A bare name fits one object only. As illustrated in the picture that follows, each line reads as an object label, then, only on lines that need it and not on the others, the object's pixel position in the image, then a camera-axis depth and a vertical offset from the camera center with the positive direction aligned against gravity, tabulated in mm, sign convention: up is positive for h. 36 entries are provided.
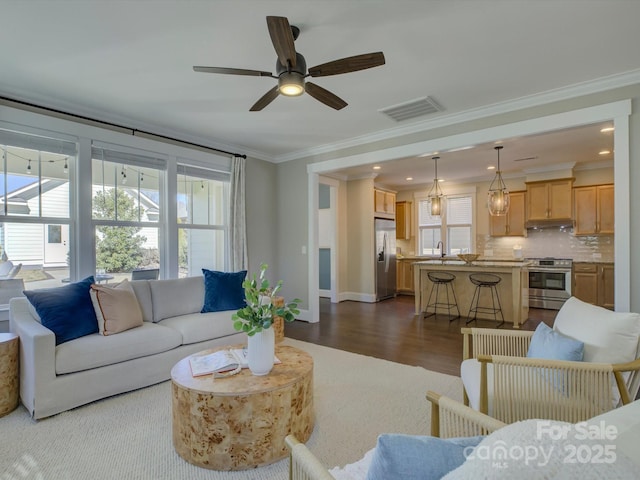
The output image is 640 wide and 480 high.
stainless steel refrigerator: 7473 -430
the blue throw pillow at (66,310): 2689 -571
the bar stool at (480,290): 5364 -895
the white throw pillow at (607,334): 1787 -532
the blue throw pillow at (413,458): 787 -525
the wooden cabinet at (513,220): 7031 +391
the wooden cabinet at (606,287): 5955 -873
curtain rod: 3377 +1366
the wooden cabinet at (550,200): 6414 +744
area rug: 1899 -1284
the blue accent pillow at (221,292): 3848 -602
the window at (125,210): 3998 +380
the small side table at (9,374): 2518 -1005
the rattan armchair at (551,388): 1699 -784
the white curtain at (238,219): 5195 +318
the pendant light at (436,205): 5926 +592
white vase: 2119 -703
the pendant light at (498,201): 5309 +586
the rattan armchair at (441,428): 1042 -707
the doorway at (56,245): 3617 -46
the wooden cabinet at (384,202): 7617 +877
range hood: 6492 +292
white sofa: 2457 -926
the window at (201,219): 4809 +309
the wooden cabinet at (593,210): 6215 +527
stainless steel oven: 6188 -829
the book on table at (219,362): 2174 -833
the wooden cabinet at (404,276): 8336 -920
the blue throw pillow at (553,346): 1832 -610
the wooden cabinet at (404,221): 8758 +464
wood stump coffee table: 1904 -1029
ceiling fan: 2043 +1161
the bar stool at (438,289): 5777 -897
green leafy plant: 2059 -457
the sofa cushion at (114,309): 2926 -615
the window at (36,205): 3371 +378
